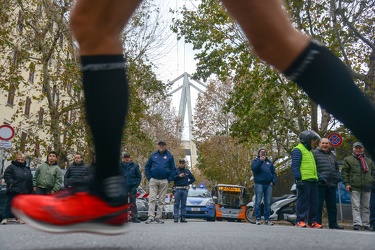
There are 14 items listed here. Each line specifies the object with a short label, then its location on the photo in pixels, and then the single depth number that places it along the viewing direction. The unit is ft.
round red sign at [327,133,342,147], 51.11
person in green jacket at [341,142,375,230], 36.24
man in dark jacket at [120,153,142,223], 44.65
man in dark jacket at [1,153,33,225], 39.17
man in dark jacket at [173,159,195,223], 44.21
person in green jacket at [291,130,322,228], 33.06
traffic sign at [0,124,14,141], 51.52
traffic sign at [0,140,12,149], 50.87
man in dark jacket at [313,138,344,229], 35.27
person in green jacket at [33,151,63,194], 40.96
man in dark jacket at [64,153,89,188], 42.32
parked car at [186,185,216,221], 82.53
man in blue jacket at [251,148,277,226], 42.96
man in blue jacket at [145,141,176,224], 42.75
